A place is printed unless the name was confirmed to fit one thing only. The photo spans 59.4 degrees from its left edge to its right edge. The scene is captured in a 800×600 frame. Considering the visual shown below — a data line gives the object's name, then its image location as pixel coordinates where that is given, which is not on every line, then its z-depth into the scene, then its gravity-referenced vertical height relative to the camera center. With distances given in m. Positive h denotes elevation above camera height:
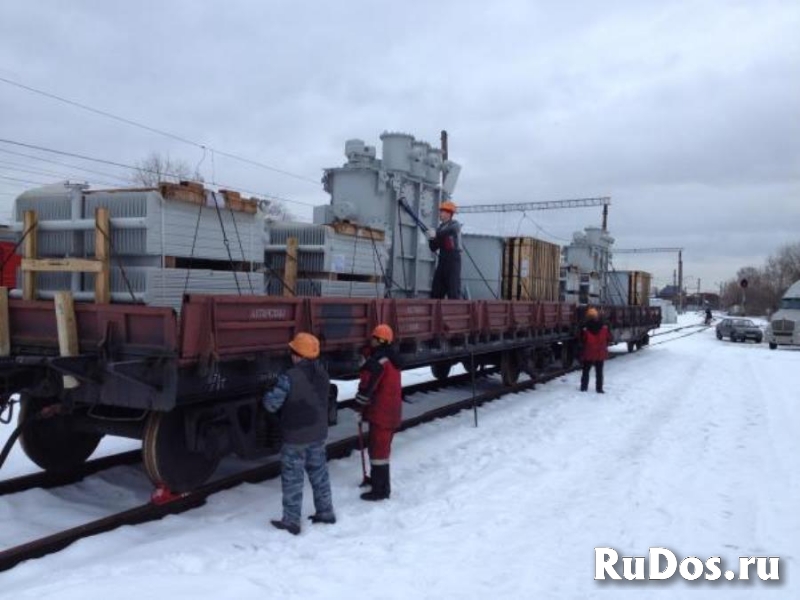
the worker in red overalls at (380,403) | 6.05 -0.94
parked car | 34.84 -1.49
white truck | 29.62 -1.02
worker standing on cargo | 10.02 +0.64
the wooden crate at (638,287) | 26.06 +0.47
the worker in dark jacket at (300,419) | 5.21 -0.93
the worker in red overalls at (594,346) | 12.79 -0.86
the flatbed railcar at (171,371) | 4.90 -0.59
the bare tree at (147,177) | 34.54 +5.95
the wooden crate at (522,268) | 14.28 +0.61
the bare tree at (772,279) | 94.25 +3.22
